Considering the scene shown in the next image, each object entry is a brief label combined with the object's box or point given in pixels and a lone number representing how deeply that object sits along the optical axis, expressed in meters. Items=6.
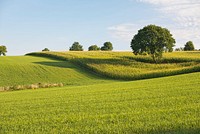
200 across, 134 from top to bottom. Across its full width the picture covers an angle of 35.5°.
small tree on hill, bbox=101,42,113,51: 150.49
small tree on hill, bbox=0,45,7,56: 135.29
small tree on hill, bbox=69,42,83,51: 170.38
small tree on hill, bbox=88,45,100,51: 160.50
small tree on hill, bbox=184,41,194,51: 125.52
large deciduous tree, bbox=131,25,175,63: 68.75
